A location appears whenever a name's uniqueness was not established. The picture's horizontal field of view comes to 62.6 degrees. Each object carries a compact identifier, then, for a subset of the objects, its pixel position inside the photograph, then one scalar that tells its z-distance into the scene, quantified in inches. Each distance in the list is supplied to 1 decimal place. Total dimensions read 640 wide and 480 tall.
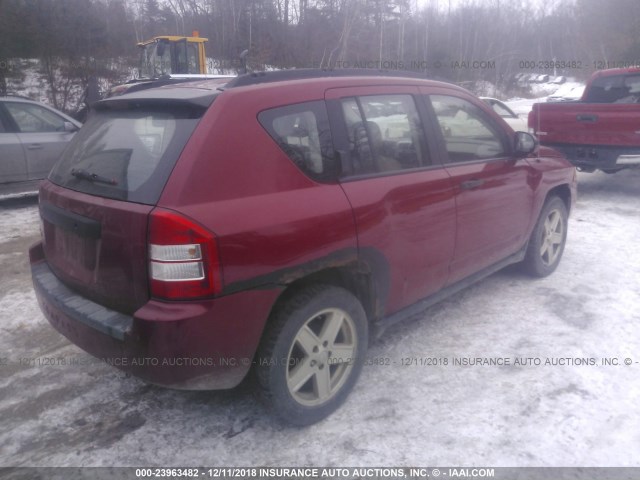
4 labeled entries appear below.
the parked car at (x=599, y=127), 296.0
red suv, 89.1
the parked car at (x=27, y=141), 289.3
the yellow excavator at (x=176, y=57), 617.0
